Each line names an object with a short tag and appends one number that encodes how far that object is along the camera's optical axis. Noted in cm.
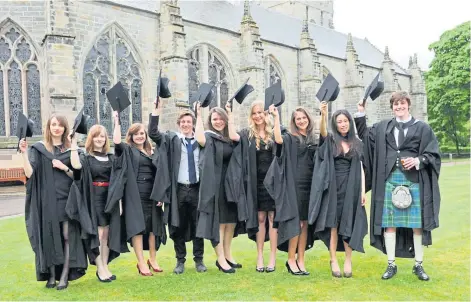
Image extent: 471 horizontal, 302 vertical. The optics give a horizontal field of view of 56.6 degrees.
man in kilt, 521
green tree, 3628
